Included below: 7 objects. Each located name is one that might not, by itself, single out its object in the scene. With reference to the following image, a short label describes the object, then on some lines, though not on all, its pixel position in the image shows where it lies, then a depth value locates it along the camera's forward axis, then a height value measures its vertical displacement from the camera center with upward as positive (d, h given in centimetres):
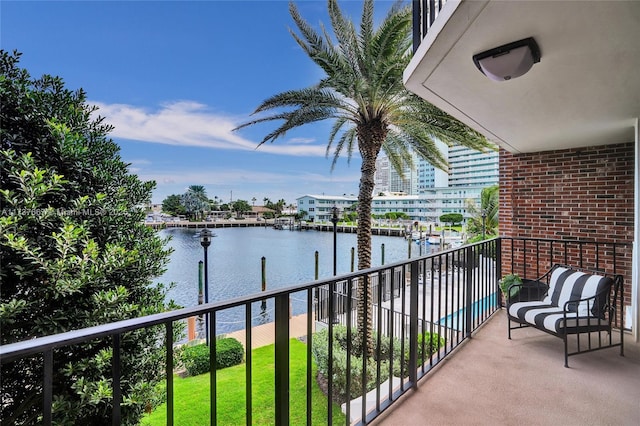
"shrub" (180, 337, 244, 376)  711 -330
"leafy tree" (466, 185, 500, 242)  1630 +11
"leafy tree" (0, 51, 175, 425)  207 -29
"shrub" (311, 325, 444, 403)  554 -285
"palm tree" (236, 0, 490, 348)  495 +204
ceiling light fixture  180 +91
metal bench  283 -97
